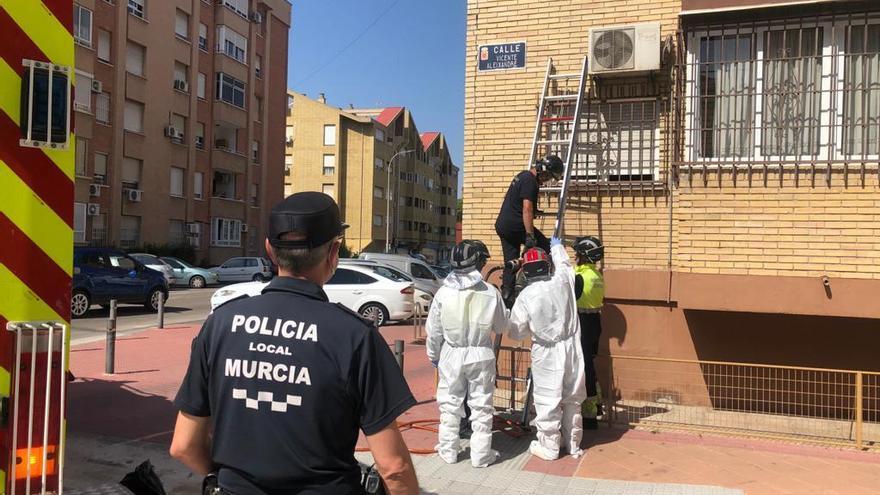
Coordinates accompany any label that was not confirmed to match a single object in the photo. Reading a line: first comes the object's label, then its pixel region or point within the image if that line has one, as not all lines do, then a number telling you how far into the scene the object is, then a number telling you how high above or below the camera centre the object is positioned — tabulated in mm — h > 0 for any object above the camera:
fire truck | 2643 +1
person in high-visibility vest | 6712 -490
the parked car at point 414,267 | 19953 -486
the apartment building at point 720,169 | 6613 +919
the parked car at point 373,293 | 15805 -992
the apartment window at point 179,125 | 35312 +6048
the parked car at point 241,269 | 31078 -1037
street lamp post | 58625 +3507
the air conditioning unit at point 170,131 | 34475 +5545
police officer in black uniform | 2070 -417
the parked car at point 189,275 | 29270 -1279
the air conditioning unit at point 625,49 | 7367 +2193
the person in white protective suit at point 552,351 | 5789 -803
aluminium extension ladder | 7641 +1591
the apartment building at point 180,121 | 30344 +6224
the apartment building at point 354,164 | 58406 +7218
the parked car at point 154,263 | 26719 -752
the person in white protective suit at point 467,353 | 5621 -813
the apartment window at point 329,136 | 58344 +9264
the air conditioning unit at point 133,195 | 31891 +2199
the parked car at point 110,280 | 16594 -947
